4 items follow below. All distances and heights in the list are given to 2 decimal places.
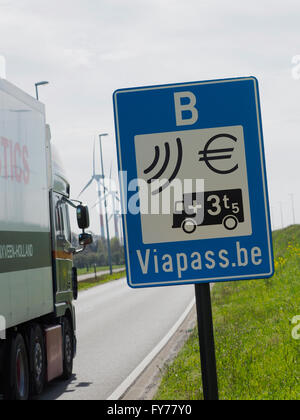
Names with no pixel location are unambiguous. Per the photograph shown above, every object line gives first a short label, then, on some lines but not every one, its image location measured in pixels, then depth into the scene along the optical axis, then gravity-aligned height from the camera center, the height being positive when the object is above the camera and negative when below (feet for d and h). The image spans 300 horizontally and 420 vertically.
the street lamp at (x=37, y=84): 143.56 +34.95
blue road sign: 12.30 +1.21
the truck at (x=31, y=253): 28.50 +1.16
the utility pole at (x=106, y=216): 210.79 +15.29
